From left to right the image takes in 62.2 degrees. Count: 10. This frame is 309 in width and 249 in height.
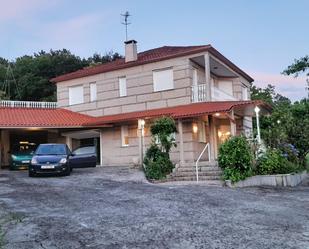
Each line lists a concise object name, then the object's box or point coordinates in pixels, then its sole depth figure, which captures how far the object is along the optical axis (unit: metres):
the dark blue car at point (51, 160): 10.74
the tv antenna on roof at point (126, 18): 18.68
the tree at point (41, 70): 28.91
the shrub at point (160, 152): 11.07
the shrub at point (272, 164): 9.67
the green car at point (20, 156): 13.59
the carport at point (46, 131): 14.92
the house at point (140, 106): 13.41
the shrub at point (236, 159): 9.55
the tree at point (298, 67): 19.32
